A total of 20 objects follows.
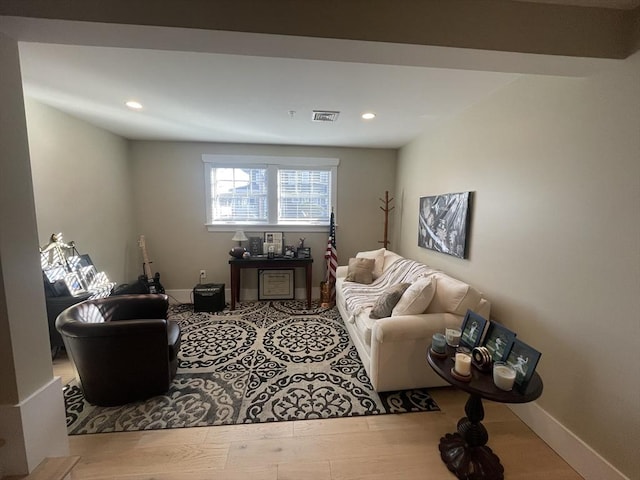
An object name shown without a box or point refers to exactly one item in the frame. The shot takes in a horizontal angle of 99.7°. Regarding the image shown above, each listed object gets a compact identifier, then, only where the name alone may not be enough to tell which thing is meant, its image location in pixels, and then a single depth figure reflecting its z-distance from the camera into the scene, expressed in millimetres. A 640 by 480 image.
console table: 3934
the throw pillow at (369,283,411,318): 2408
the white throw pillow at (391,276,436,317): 2189
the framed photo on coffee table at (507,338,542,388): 1351
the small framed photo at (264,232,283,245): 4273
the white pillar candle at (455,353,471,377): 1458
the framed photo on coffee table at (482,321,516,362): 1522
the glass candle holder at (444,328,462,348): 1753
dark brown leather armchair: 1862
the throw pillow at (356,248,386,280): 3719
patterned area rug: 1920
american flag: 4137
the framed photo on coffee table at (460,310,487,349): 1705
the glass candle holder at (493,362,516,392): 1355
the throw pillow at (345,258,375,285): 3604
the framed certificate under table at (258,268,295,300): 4309
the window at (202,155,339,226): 4219
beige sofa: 2078
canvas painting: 2578
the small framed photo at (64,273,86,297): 2578
